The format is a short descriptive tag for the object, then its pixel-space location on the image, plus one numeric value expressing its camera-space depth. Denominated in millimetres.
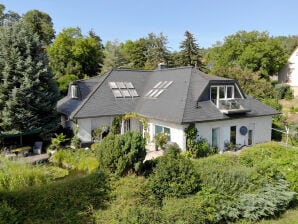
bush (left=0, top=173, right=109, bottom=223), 7676
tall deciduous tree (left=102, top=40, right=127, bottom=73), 49938
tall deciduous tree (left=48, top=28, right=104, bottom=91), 47041
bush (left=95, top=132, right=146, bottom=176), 9875
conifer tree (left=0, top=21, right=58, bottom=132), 16000
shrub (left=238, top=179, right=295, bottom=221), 8688
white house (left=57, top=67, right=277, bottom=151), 16750
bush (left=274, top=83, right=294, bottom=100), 40281
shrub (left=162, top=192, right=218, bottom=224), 7795
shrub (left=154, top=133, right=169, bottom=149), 16422
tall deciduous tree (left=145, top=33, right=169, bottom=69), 50062
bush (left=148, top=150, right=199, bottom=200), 8977
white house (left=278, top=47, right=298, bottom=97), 46984
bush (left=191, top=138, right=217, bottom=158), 15852
